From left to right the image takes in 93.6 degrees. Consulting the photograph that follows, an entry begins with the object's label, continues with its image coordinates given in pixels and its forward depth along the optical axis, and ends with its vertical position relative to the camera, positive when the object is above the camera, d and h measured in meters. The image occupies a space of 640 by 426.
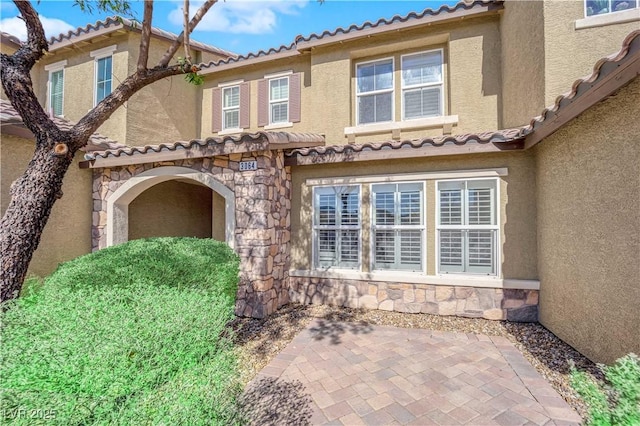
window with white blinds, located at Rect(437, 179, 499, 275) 6.66 -0.13
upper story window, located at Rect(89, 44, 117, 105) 10.27 +5.09
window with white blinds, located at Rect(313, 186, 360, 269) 7.64 -0.16
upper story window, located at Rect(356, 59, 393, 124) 9.07 +3.94
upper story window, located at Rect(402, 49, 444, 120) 8.72 +3.96
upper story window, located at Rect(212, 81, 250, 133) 10.89 +4.20
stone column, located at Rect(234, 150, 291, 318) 6.78 -0.31
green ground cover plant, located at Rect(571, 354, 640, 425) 1.83 -1.14
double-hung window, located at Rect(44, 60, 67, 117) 10.97 +4.83
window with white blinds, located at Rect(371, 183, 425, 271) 7.18 -0.14
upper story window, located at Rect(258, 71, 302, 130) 10.13 +4.15
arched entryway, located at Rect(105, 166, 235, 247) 7.15 +0.64
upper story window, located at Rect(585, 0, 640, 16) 5.91 +4.30
